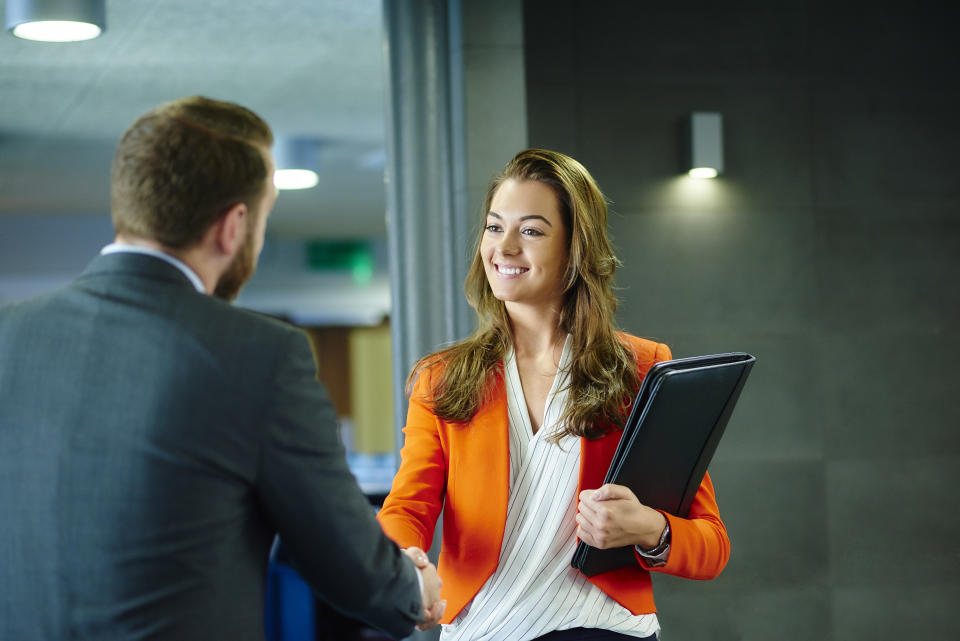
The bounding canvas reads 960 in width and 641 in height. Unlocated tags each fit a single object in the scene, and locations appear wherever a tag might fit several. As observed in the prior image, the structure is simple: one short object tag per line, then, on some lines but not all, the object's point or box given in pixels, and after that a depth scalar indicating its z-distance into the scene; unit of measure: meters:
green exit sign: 13.09
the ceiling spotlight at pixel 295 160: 7.62
